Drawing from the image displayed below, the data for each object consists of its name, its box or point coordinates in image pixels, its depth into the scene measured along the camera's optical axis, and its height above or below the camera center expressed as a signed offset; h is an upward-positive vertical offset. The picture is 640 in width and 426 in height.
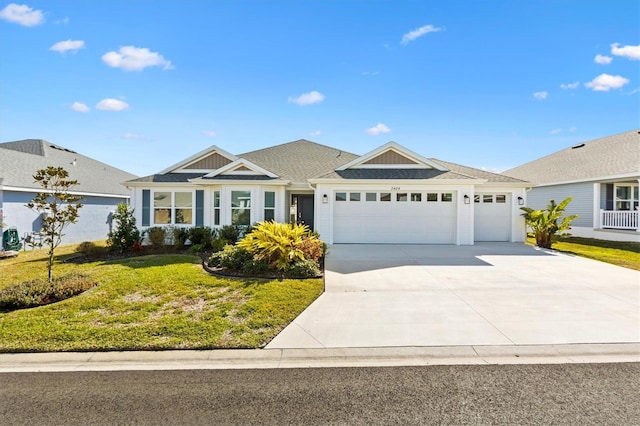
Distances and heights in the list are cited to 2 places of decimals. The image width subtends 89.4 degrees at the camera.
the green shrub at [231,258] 9.12 -1.36
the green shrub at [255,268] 8.59 -1.50
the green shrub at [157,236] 14.27 -1.11
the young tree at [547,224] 14.49 -0.51
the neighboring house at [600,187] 17.39 +1.62
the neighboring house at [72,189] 15.01 +1.32
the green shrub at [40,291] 6.19 -1.65
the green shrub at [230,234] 13.50 -0.94
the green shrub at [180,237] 13.89 -1.14
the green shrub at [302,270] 8.49 -1.54
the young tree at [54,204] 7.18 +0.15
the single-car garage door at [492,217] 16.10 -0.22
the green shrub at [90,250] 12.38 -1.53
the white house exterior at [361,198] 14.70 +0.64
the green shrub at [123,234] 12.77 -0.91
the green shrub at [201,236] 13.54 -1.04
